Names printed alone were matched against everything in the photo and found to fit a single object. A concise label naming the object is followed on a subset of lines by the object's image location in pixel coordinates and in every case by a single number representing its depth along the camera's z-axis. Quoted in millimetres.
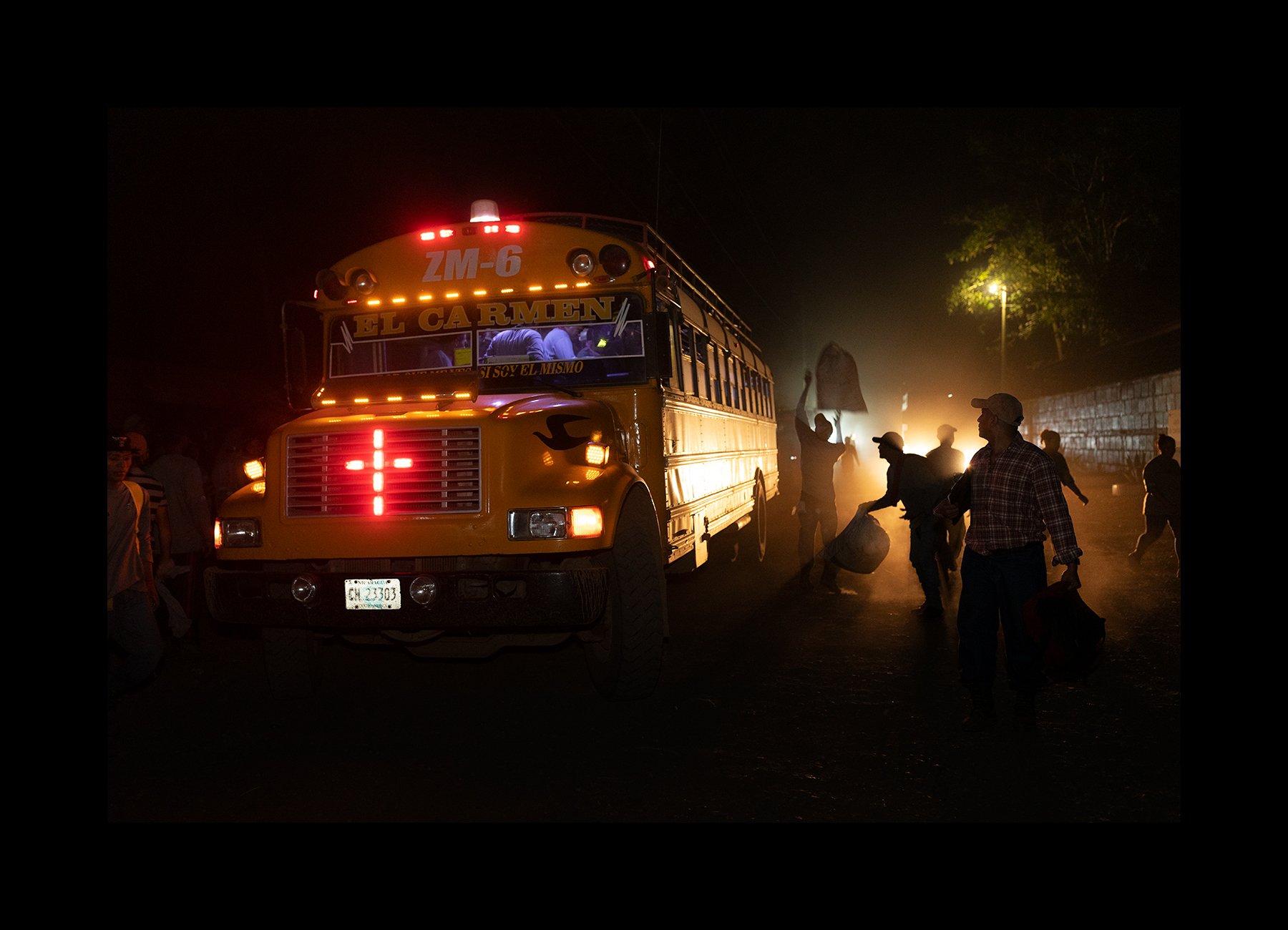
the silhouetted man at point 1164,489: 10352
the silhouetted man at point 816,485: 10258
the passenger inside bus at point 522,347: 6641
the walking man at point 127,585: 5594
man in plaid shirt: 5242
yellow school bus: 5168
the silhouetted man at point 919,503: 8406
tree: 30422
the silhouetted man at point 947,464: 8961
